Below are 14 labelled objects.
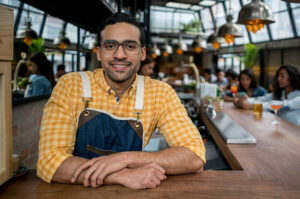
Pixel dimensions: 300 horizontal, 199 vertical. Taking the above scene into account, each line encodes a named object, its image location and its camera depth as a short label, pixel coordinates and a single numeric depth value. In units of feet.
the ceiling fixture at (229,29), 11.90
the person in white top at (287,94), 9.74
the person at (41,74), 10.28
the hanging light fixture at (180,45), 23.93
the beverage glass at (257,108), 9.42
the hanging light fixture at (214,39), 16.56
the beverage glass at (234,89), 12.90
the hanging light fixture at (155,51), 28.32
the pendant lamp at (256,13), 8.82
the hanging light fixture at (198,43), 21.67
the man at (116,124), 3.25
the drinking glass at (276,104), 8.15
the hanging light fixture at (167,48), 29.35
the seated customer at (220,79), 24.64
